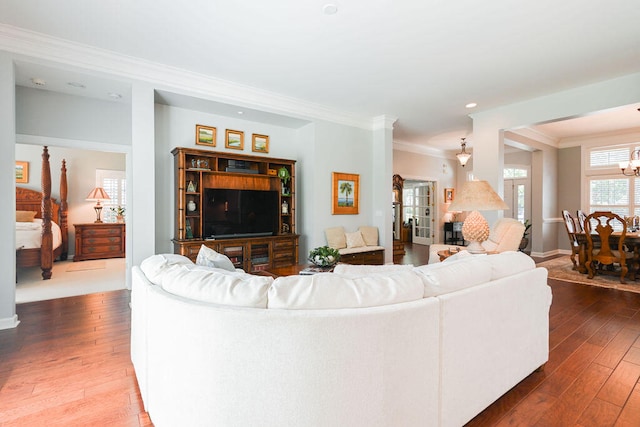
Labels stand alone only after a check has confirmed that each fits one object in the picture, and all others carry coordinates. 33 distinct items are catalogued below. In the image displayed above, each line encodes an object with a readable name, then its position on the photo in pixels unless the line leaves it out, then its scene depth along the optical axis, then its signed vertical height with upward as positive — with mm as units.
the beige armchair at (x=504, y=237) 3580 -316
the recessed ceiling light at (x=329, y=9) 2583 +1733
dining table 4660 -523
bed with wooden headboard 4852 -193
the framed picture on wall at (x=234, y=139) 4898 +1148
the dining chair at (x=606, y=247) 4625 -576
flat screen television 4480 -42
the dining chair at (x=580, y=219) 5707 -153
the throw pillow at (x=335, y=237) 5328 -478
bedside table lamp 6754 +289
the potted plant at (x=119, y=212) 7133 -47
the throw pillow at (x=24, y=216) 5811 -118
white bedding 4977 -426
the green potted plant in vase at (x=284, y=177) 5156 +563
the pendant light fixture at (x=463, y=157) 6656 +1171
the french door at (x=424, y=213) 9094 -70
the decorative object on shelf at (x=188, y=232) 4359 -314
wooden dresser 6387 -663
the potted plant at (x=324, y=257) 3338 -513
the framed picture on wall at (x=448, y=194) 9164 +488
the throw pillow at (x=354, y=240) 5500 -533
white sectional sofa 1145 -558
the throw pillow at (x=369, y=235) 5758 -464
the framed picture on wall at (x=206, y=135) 4633 +1148
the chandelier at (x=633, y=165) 5210 +864
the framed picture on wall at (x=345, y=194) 5516 +313
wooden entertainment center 4219 +160
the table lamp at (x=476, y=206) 2994 +48
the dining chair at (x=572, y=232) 5281 -370
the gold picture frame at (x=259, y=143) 5164 +1150
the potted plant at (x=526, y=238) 7371 -674
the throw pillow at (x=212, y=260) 2238 -370
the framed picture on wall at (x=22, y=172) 6102 +758
